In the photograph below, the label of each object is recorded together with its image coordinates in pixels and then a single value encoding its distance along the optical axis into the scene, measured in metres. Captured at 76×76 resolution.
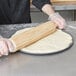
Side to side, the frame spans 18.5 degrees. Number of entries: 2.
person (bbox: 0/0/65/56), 1.56
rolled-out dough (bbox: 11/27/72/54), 1.17
